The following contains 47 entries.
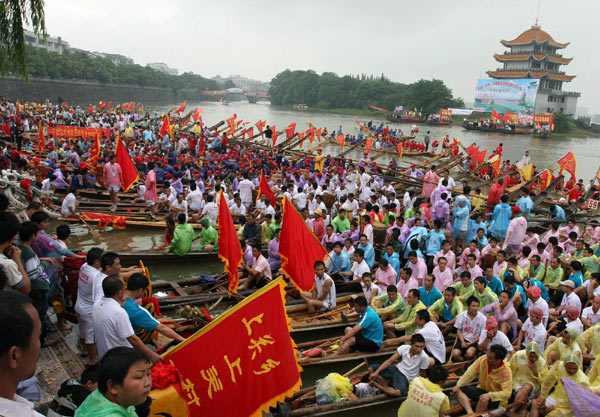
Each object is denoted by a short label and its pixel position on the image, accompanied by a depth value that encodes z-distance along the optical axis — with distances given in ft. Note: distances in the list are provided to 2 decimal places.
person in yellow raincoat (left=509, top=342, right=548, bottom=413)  15.44
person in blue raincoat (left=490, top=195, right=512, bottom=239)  32.58
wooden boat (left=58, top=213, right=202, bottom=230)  34.53
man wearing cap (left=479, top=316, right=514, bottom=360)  17.51
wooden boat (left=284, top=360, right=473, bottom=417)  14.82
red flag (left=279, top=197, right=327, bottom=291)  21.67
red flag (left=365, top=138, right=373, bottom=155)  71.59
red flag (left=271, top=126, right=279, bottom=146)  81.24
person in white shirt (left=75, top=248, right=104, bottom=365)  15.25
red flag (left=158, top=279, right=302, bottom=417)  11.18
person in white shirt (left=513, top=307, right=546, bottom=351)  18.13
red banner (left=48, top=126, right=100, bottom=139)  66.49
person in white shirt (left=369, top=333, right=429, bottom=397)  16.14
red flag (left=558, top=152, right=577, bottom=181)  49.93
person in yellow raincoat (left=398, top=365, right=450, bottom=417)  13.56
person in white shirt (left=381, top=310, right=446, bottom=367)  17.87
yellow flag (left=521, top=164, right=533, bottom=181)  53.67
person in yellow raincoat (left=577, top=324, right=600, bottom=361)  17.66
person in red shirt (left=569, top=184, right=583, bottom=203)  49.75
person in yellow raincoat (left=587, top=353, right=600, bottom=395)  15.26
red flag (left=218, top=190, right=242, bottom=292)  21.18
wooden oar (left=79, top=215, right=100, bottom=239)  33.16
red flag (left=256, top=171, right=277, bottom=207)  35.24
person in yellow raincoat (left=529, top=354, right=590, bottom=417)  14.35
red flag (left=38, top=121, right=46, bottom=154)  56.76
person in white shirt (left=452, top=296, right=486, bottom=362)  18.84
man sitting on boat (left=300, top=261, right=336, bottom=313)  22.00
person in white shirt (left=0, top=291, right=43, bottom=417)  5.34
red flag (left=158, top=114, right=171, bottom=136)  70.10
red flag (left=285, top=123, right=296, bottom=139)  81.71
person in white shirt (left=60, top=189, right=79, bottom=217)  33.91
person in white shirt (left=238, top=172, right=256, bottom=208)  38.99
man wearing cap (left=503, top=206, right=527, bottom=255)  29.37
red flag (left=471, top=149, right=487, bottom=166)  66.41
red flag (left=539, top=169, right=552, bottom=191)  52.09
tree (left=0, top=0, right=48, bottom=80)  23.70
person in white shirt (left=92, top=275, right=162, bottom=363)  11.82
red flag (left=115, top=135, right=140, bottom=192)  38.60
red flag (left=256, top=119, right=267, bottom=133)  84.94
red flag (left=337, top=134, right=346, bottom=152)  80.02
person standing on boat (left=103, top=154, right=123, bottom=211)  38.17
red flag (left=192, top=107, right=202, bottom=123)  90.48
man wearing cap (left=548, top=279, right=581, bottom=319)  20.53
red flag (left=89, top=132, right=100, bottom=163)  48.73
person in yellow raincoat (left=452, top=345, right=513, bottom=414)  15.17
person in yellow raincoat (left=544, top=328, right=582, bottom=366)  16.11
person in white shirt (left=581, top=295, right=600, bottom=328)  19.49
